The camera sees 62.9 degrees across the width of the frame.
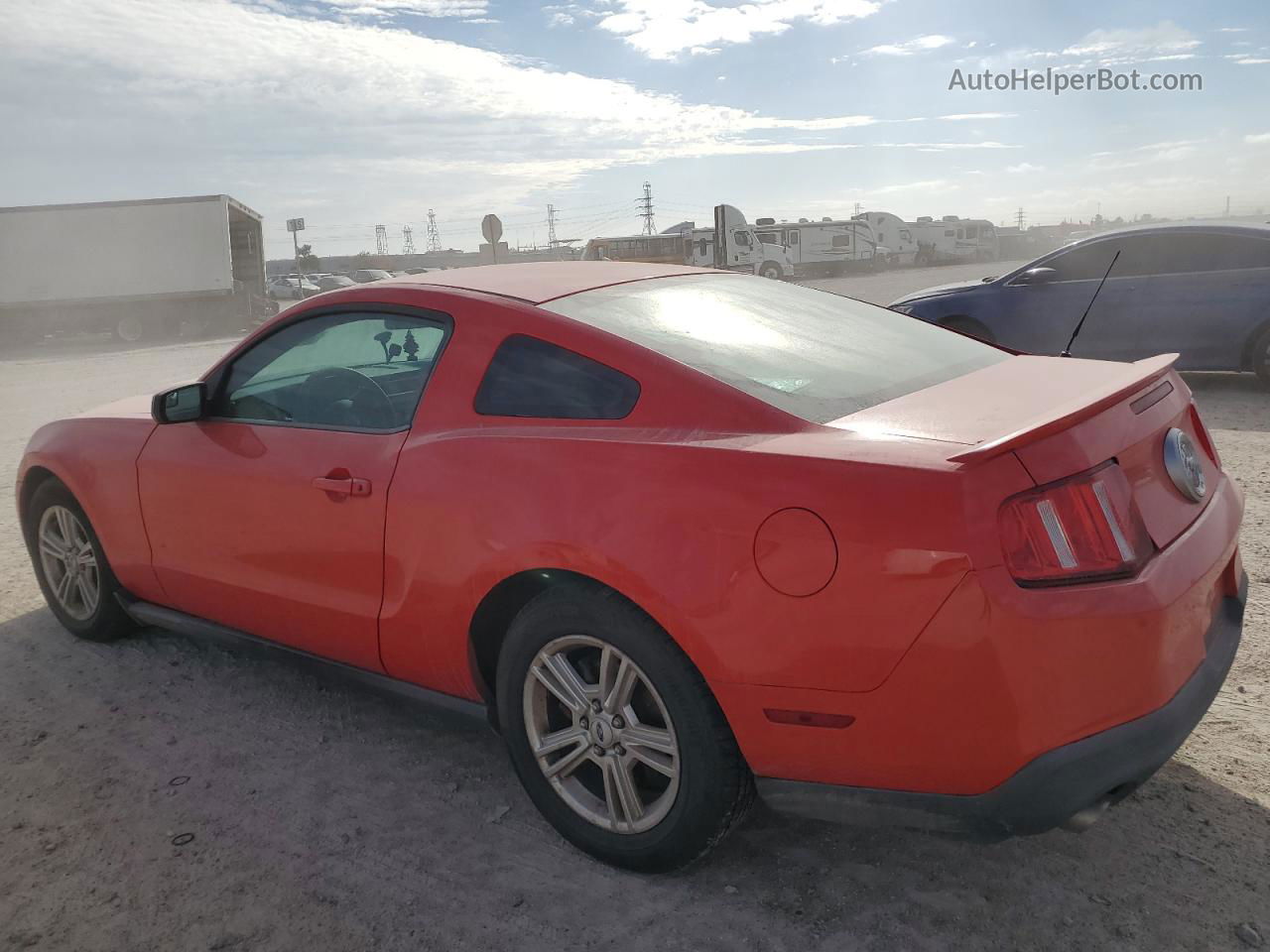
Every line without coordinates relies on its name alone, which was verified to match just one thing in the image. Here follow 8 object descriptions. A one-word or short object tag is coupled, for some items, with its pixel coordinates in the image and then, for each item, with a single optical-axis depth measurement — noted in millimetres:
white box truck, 26047
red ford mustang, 2047
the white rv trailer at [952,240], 56531
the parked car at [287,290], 48500
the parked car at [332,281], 43391
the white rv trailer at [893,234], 52156
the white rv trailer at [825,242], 47781
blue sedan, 8539
